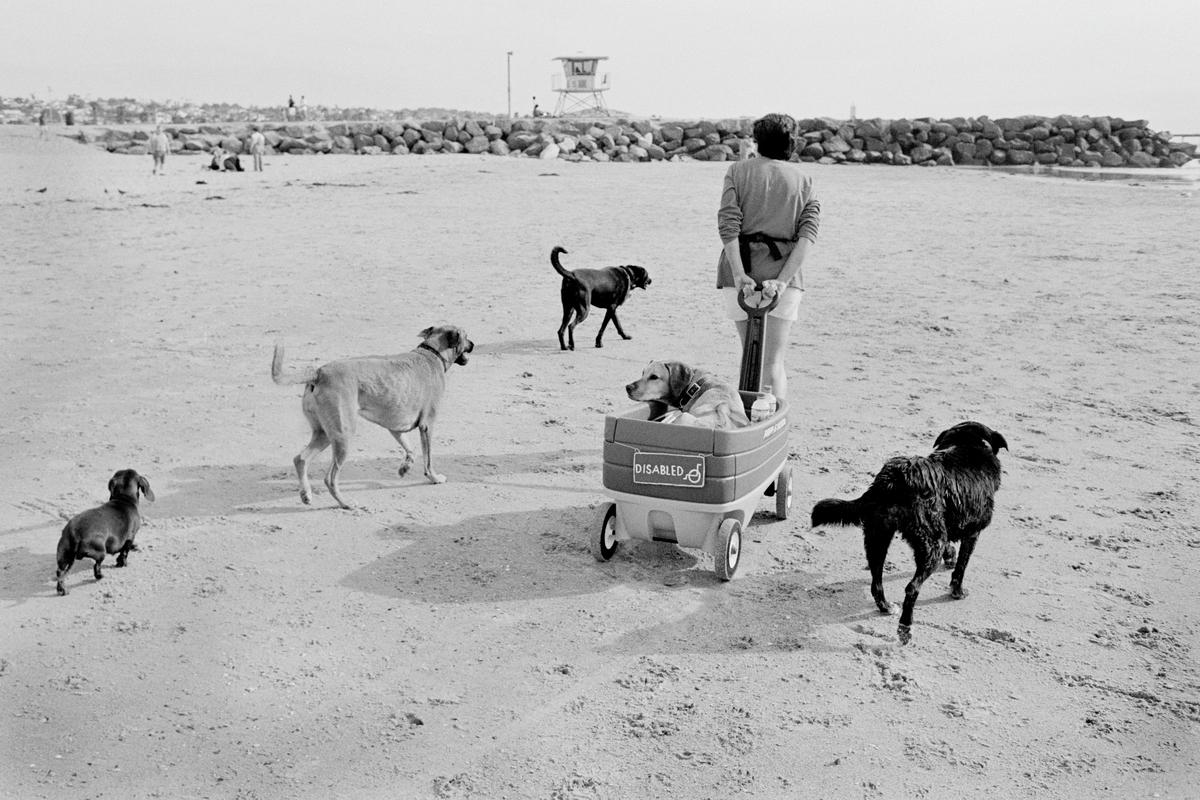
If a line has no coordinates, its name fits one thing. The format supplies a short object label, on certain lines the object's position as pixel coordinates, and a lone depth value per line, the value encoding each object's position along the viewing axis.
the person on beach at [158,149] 27.25
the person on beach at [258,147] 29.02
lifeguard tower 70.00
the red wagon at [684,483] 4.92
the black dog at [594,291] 9.86
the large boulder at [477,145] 39.66
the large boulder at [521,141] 39.09
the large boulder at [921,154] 41.44
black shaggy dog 4.56
